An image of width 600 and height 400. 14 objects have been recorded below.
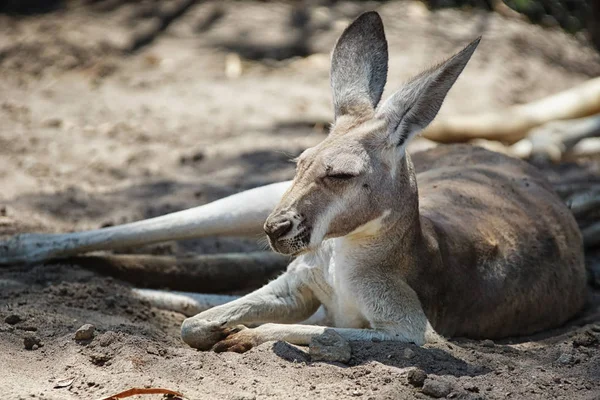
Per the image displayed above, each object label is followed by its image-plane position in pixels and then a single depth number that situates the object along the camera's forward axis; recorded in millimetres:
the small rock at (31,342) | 6609
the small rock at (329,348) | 6555
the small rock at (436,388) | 5996
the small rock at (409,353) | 6625
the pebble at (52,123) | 13172
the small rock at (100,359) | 6398
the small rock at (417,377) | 6125
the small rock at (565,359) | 6859
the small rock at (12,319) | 7043
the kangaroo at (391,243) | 6699
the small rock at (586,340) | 7305
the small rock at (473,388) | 6094
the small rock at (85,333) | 6668
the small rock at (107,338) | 6586
